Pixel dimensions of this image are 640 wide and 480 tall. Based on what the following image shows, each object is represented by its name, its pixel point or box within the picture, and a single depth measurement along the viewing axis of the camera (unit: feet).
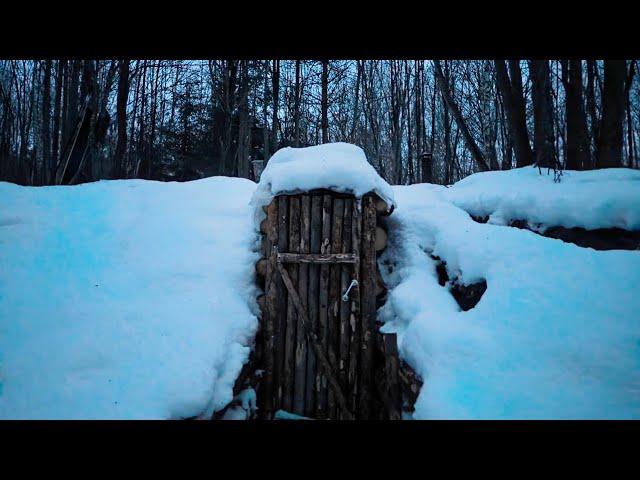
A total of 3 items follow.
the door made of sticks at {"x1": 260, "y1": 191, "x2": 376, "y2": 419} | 13.47
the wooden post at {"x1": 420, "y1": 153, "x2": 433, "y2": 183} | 26.61
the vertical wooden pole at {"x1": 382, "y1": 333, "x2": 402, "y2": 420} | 11.59
